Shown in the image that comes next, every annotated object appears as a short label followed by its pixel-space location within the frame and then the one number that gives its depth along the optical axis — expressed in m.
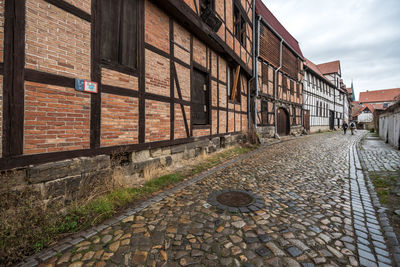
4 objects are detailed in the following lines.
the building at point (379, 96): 56.69
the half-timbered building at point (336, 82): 28.33
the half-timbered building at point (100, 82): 2.34
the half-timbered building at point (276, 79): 11.92
